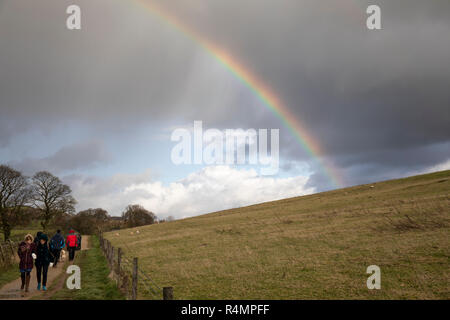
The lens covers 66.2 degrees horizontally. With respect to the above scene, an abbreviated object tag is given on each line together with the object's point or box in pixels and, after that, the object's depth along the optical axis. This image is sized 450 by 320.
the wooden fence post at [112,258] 21.00
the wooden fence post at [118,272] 16.80
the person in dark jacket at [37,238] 16.09
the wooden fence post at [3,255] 24.15
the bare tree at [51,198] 70.94
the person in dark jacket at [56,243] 22.49
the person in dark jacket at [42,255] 15.89
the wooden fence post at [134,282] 13.30
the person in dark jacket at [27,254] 15.22
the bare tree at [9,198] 57.88
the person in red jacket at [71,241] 26.17
